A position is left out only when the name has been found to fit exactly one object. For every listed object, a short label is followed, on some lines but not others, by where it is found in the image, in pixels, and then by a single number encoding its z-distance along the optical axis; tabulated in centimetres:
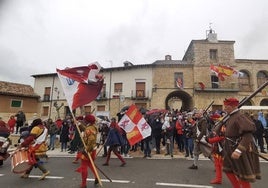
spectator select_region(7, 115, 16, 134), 1801
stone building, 3206
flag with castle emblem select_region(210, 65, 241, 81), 2637
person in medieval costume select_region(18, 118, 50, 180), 626
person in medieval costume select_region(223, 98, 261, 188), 369
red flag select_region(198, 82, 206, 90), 3180
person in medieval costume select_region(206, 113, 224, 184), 554
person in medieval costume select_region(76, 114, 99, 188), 540
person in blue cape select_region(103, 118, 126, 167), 847
